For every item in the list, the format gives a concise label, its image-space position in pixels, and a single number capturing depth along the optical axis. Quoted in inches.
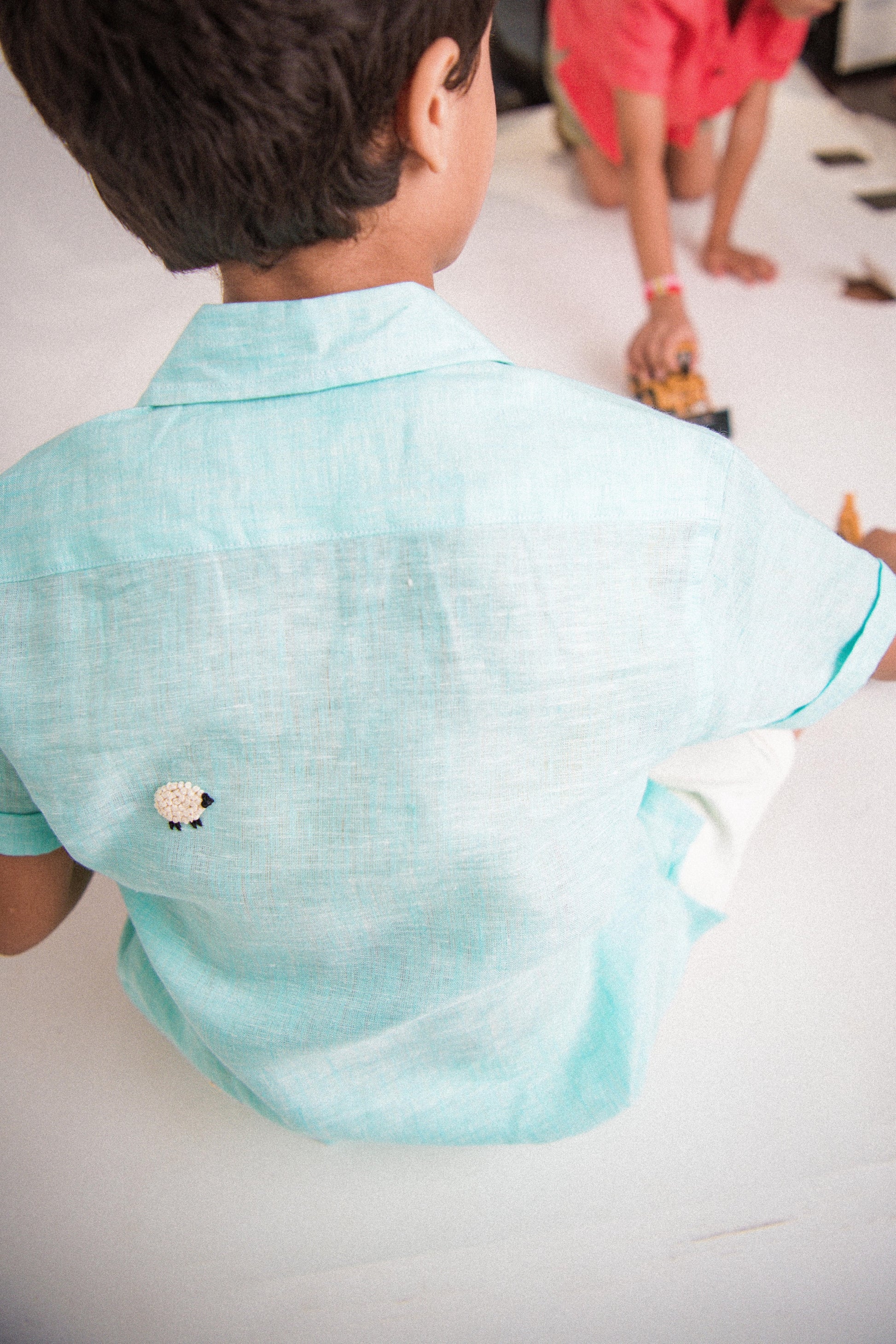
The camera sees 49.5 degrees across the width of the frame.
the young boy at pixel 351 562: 17.5
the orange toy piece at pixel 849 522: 38.8
